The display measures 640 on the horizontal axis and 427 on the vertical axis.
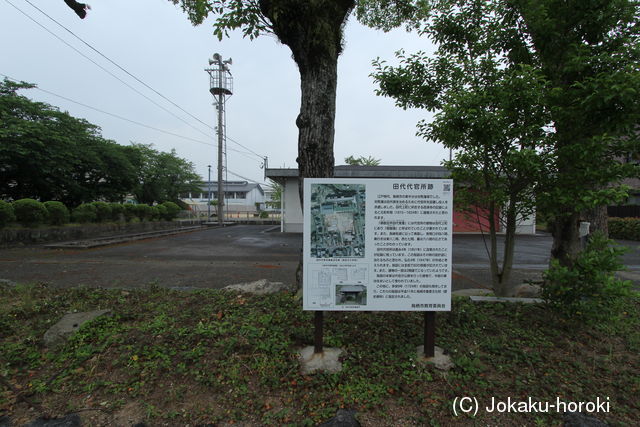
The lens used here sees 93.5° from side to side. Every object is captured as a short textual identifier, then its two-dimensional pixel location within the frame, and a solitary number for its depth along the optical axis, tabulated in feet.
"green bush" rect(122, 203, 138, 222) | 51.25
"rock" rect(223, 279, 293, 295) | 13.43
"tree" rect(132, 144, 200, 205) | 96.12
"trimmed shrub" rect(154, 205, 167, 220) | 62.37
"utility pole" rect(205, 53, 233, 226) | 74.64
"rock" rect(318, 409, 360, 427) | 6.17
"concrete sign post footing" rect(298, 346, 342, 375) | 7.75
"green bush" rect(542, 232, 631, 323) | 8.38
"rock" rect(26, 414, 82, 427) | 6.26
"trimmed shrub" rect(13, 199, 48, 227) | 33.32
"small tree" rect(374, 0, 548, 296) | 9.69
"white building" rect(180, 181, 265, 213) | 193.95
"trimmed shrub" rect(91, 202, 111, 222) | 44.83
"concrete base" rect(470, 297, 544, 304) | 11.22
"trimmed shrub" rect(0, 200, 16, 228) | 31.14
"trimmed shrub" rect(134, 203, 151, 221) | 54.65
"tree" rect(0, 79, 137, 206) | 46.03
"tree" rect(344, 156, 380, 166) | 135.31
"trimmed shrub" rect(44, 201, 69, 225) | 37.05
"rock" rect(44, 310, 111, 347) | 9.17
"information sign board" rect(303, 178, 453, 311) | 7.61
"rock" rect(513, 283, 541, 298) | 13.19
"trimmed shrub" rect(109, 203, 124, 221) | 47.93
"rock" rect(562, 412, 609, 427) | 6.20
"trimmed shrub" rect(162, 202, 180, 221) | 66.18
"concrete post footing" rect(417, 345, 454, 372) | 7.84
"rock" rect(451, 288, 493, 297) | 13.38
